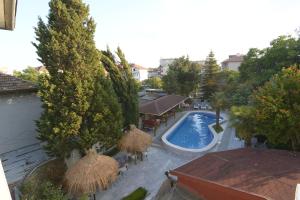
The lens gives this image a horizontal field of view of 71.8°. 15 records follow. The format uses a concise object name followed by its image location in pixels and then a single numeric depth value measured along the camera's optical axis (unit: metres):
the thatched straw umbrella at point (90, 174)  11.83
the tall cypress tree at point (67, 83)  13.35
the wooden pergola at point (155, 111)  25.35
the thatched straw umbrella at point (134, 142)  16.48
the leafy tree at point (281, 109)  13.30
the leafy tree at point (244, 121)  15.29
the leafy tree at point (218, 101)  23.90
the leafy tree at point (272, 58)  20.34
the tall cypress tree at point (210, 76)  41.75
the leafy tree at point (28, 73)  31.36
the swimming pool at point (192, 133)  22.77
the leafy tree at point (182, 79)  40.75
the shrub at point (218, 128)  25.52
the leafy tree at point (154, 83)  53.53
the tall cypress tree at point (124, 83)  18.88
